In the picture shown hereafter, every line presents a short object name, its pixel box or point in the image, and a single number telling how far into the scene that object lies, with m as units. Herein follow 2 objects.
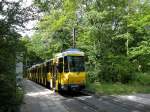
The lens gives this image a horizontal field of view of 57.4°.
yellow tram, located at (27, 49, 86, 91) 10.03
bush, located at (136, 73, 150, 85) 12.89
